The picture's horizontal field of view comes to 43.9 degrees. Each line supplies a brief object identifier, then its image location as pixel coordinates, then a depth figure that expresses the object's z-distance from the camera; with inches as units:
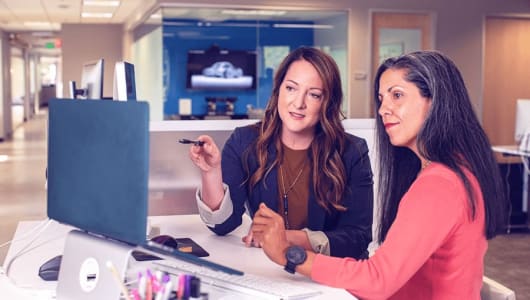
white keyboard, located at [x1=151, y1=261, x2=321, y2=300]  62.6
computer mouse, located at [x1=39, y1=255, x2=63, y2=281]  68.9
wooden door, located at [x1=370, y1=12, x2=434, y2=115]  359.3
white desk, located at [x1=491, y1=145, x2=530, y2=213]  247.1
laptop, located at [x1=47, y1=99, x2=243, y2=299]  52.6
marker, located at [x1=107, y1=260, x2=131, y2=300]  51.8
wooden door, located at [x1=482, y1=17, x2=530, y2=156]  376.8
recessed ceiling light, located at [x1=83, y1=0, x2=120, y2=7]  472.1
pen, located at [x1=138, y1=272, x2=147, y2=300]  52.7
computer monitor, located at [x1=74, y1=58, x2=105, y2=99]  99.8
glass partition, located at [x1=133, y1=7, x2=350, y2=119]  367.9
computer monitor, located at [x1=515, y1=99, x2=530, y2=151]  241.9
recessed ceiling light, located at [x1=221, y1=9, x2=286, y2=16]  354.6
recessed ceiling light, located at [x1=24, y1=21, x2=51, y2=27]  641.6
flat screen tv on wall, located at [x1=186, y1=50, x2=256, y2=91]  381.4
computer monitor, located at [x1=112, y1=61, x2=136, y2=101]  83.9
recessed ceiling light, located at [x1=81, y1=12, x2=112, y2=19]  560.7
